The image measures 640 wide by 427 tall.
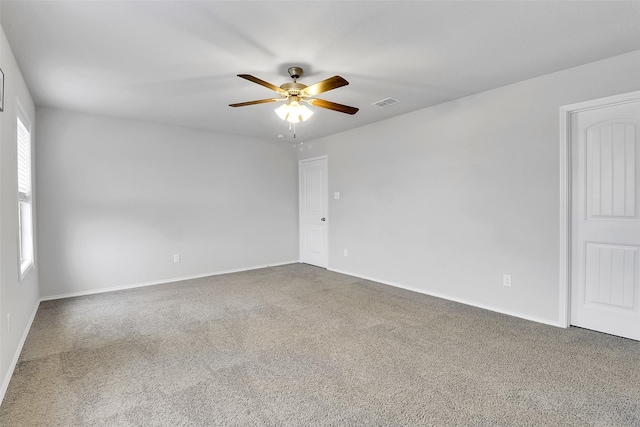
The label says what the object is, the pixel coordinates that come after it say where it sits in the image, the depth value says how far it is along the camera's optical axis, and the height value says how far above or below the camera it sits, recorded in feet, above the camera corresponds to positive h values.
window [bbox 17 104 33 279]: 10.07 +0.63
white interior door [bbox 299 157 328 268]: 18.54 -0.36
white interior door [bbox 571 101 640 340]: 8.66 -0.50
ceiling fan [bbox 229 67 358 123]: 8.69 +3.08
